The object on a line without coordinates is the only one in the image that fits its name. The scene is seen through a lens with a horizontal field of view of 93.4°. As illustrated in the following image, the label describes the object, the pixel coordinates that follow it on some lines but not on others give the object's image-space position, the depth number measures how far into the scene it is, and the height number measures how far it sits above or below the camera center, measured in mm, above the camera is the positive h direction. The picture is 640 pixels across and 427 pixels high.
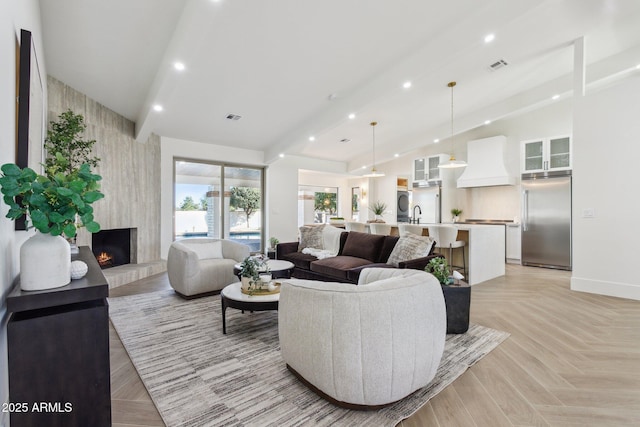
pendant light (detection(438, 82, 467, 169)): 5438 +903
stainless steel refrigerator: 6148 -129
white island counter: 4914 -677
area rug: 1750 -1178
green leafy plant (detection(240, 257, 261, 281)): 2992 -581
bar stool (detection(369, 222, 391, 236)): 6004 -311
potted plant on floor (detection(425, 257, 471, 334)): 2869 -842
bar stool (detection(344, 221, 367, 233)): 6816 -314
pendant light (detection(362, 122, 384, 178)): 6887 +1972
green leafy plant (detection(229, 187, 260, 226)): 7449 +328
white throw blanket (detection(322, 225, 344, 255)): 5105 -456
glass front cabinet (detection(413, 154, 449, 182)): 8102 +1277
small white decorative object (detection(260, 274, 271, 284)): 3008 -668
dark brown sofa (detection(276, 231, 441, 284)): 3833 -686
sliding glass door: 6621 +248
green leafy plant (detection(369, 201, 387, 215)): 9835 +286
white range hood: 7113 +1182
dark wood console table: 1089 -555
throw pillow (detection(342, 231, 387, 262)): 4402 -503
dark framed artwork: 1521 +572
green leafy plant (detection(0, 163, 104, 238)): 1131 +51
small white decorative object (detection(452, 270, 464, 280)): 3014 -636
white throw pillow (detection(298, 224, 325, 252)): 5285 -455
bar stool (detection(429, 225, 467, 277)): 4926 -397
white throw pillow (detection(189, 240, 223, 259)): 4504 -576
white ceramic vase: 1175 -209
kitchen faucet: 8633 +77
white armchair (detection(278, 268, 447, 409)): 1635 -702
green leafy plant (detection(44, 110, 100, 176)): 3580 +890
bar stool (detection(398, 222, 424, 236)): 5367 -290
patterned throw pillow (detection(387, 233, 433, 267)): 3756 -454
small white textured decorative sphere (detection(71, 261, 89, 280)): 1393 -275
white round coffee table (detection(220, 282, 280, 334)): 2715 -819
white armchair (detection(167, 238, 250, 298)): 3918 -723
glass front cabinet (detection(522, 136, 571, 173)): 6250 +1271
